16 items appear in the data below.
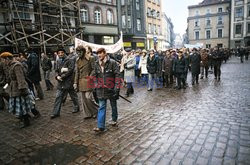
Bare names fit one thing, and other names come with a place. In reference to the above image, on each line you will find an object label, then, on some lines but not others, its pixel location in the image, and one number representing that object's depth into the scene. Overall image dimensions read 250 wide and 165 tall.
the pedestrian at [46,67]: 10.80
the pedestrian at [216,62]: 11.47
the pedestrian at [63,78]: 6.01
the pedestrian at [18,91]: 5.13
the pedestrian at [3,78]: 6.83
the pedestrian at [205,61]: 12.73
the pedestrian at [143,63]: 10.60
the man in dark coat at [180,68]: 9.67
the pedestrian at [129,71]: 8.68
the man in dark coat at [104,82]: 4.70
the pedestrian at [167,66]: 10.40
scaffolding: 17.58
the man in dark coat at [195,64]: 10.72
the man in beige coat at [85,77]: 5.61
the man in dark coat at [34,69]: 8.18
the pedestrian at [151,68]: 9.52
